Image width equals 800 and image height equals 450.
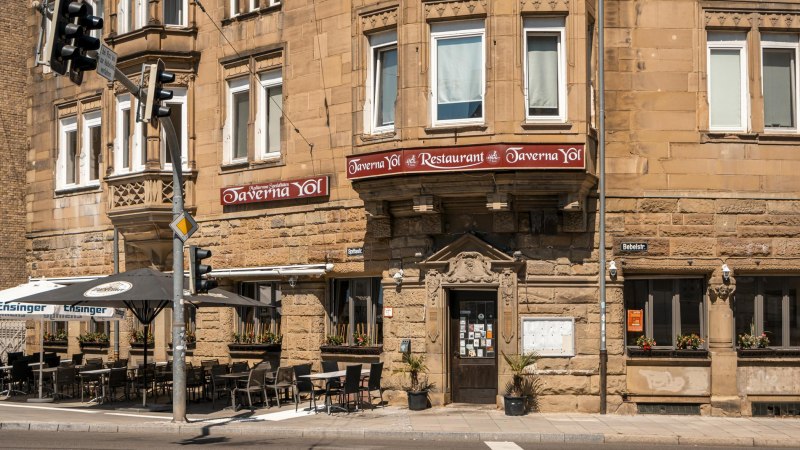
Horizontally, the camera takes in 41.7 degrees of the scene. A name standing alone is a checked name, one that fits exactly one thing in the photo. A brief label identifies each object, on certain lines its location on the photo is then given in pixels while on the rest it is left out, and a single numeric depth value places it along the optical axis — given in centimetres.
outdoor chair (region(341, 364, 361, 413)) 2103
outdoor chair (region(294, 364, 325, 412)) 2184
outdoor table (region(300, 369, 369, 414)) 2139
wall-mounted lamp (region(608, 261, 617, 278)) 2144
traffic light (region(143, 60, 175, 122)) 1717
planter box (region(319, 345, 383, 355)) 2362
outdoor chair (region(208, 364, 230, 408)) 2297
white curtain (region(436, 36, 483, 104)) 2169
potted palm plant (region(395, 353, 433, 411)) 2161
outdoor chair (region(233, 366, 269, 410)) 2223
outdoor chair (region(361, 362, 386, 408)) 2161
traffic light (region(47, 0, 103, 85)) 1286
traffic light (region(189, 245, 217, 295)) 1889
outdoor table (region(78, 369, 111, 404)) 2386
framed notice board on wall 2147
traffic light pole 1955
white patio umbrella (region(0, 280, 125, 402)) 2445
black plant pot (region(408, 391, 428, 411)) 2166
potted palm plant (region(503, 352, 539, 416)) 2075
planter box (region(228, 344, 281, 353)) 2545
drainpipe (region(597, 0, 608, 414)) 2135
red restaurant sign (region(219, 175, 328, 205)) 2439
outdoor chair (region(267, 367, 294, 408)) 2255
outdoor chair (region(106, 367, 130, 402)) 2320
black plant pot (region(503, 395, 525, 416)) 2073
